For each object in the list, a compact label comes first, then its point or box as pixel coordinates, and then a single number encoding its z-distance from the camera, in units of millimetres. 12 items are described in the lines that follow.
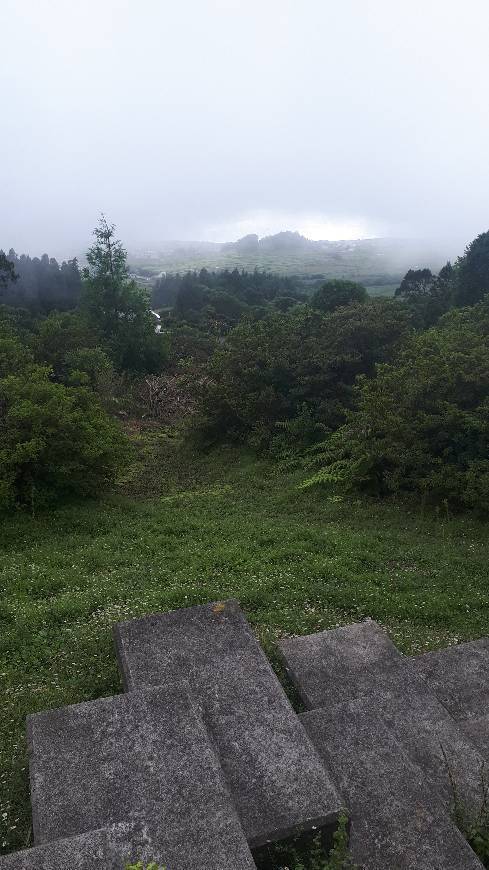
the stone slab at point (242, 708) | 3953
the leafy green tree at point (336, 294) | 35750
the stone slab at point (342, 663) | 5570
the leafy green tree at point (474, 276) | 31922
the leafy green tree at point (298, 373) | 18656
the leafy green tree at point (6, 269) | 37188
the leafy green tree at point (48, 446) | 12453
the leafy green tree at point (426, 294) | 31938
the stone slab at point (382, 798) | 3762
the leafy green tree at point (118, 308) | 29734
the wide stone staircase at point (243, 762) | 3625
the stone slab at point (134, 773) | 3641
